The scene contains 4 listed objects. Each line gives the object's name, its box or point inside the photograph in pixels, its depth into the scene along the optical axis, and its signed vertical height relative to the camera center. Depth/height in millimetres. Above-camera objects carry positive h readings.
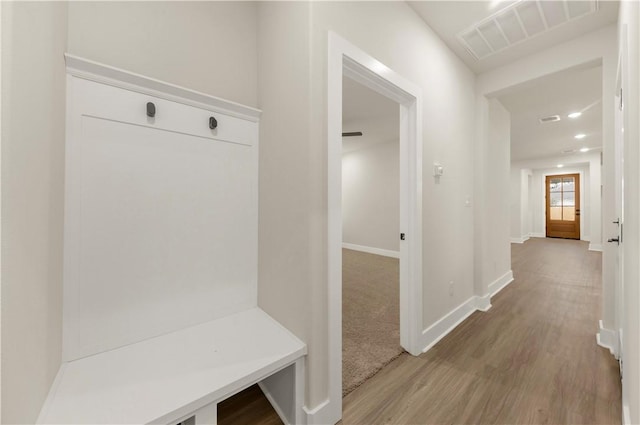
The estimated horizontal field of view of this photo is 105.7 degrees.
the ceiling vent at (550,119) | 3979 +1573
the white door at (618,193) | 1727 +143
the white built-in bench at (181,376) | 876 -701
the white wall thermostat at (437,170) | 2116 +375
